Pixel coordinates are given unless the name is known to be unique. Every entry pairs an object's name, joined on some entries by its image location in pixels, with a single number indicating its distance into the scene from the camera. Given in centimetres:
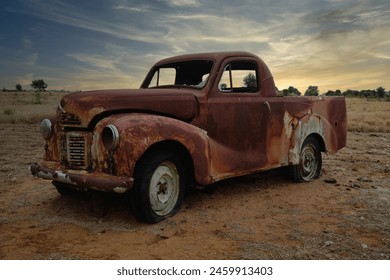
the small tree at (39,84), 6938
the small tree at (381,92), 5472
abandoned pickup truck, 380
